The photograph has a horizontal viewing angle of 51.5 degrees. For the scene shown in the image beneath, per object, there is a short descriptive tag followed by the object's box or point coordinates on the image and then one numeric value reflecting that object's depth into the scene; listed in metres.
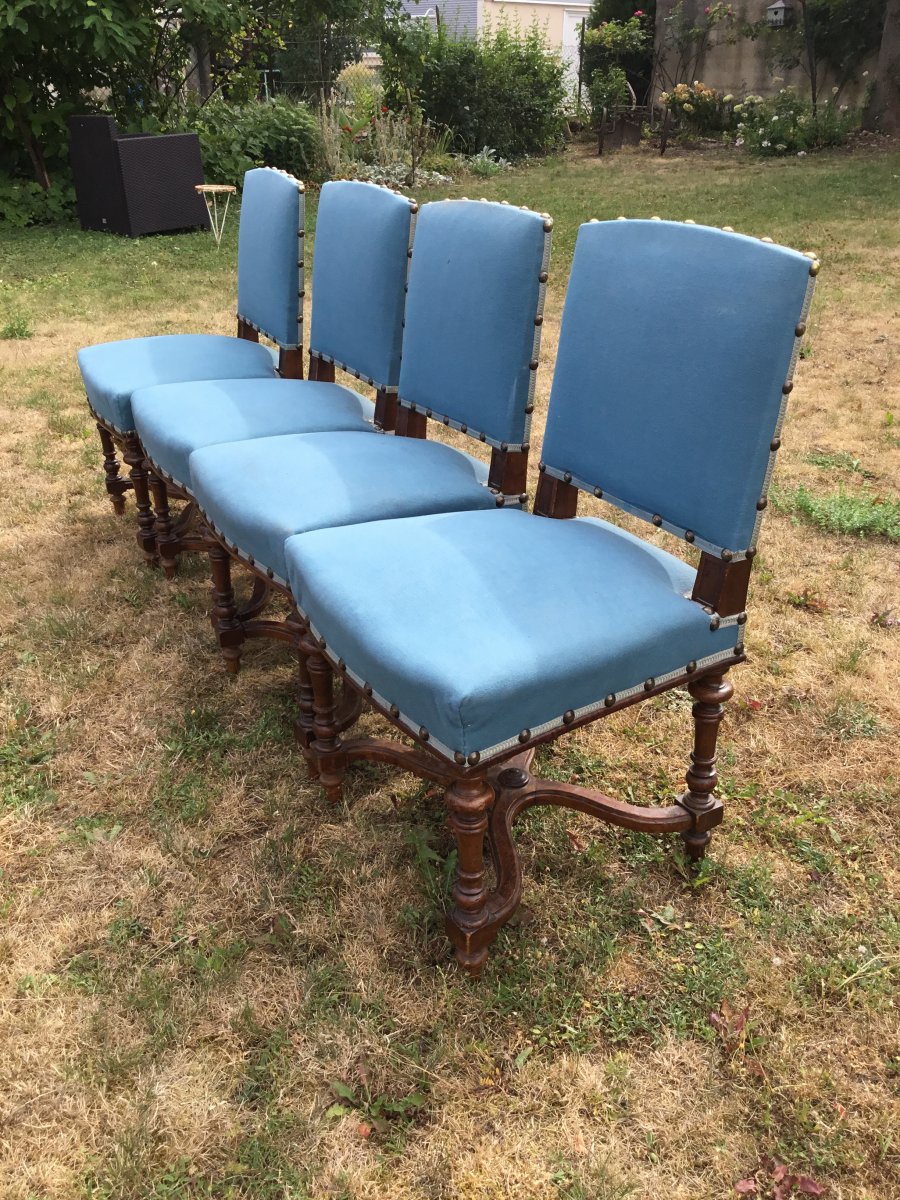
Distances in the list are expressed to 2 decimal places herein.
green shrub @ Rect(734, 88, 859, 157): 11.38
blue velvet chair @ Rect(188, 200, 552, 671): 1.77
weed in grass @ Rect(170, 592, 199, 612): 2.53
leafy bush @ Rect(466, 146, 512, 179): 10.93
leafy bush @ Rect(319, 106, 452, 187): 9.52
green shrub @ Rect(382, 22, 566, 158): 11.95
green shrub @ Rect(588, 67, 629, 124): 13.55
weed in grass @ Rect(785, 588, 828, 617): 2.46
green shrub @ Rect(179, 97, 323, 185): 8.65
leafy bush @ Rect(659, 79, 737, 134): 13.05
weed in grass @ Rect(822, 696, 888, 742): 2.00
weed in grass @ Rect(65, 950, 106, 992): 1.46
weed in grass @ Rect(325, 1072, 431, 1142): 1.26
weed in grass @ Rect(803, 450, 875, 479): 3.27
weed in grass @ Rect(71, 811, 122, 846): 1.76
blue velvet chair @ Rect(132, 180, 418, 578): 2.22
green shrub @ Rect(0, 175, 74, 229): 7.67
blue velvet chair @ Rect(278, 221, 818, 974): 1.31
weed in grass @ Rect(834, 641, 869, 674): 2.20
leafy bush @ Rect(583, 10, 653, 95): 14.39
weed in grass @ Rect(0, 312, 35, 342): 4.90
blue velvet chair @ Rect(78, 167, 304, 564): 2.60
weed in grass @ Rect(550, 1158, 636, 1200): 1.18
